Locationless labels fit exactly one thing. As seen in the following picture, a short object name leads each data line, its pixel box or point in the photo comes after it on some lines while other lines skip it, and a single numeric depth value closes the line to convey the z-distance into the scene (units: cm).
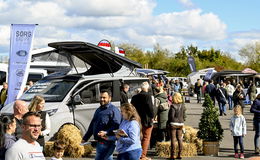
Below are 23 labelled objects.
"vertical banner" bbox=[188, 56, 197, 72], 6656
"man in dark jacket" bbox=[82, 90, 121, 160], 853
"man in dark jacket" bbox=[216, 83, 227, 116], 2697
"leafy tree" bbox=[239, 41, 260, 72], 9159
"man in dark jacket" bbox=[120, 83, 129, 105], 1487
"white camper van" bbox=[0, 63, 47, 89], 2616
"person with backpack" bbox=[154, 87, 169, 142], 1402
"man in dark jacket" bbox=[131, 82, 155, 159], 1222
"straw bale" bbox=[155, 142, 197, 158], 1329
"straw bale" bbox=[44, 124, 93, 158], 1297
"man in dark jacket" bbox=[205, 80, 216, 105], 2885
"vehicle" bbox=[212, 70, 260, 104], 5269
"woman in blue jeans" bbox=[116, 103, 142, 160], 805
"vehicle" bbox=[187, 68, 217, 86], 5574
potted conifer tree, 1348
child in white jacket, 1313
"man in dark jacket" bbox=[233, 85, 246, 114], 2341
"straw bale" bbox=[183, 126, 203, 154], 1375
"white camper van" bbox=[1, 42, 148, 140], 1407
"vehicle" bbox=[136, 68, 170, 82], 3622
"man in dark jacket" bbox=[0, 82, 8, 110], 1974
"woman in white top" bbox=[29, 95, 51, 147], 853
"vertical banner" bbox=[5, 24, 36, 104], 1540
